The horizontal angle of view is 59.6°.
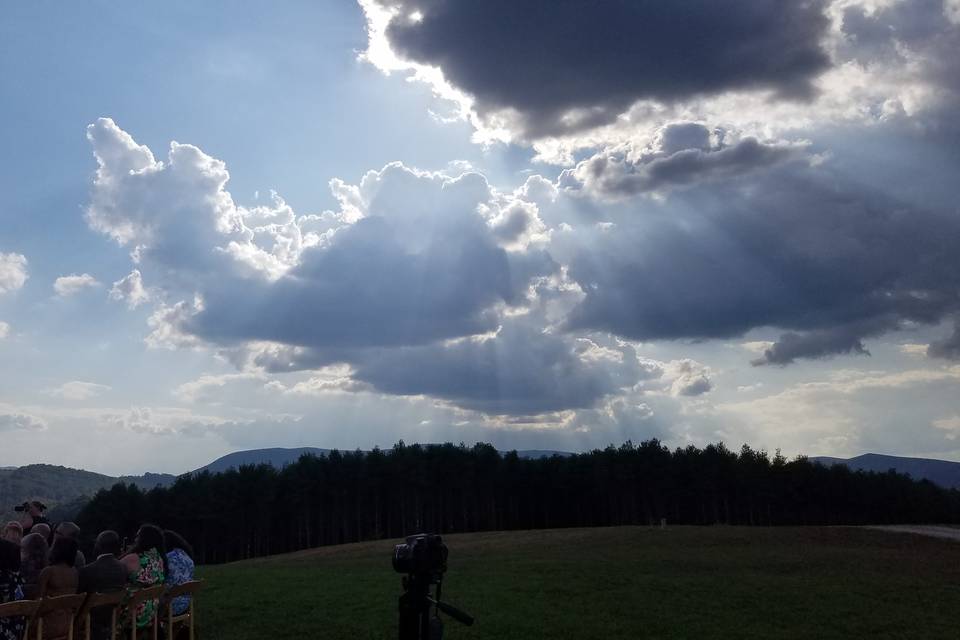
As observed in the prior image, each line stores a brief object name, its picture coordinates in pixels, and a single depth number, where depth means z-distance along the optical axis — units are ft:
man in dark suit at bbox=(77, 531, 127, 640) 31.81
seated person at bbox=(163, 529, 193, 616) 37.55
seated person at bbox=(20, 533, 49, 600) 35.06
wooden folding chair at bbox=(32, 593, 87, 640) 26.17
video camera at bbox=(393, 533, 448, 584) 25.43
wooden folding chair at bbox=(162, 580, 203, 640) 32.81
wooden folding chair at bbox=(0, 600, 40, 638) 24.63
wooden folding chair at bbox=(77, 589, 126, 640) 28.02
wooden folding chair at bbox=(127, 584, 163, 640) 29.89
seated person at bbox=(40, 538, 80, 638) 30.55
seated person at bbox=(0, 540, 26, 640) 30.83
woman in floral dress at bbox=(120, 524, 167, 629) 35.35
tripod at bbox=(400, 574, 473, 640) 25.02
